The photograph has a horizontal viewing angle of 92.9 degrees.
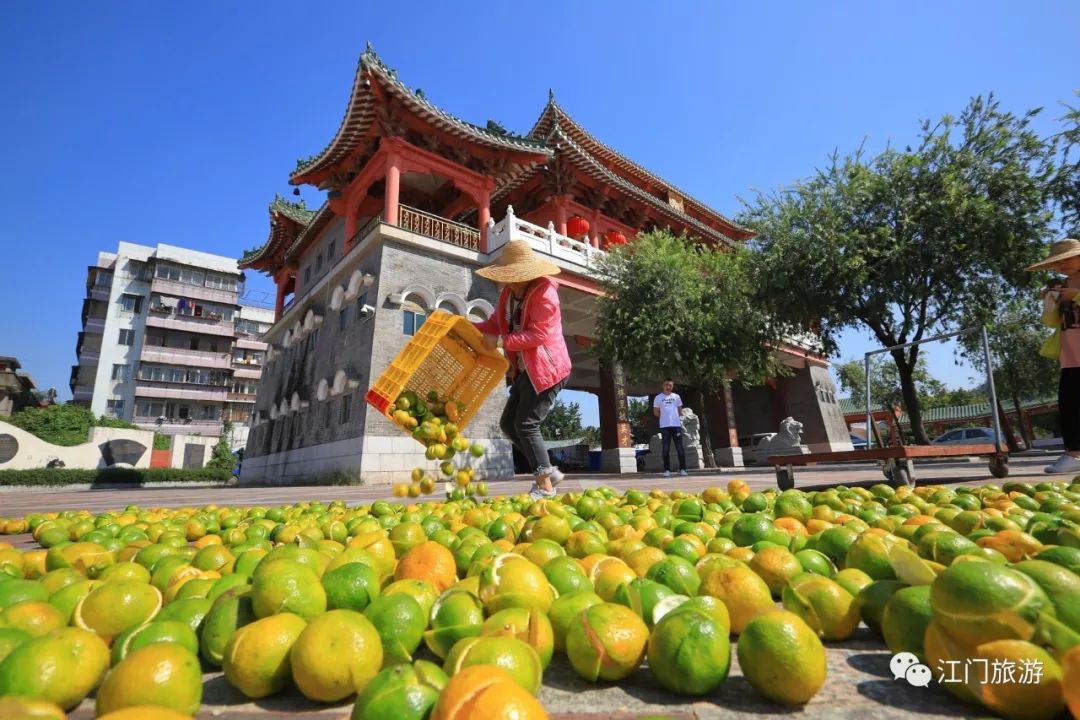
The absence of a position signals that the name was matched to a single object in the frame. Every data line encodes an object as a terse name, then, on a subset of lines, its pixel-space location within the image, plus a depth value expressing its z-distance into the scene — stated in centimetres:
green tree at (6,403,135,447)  3292
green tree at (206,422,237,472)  4012
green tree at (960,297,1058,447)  2305
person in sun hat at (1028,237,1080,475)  513
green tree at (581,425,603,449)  6756
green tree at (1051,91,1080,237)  1243
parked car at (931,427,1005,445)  2986
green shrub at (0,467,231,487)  2178
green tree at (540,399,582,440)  6147
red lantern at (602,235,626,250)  1977
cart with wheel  476
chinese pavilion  1367
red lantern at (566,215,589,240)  1875
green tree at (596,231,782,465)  1457
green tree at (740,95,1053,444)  1270
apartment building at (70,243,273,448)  4638
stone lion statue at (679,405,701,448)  1803
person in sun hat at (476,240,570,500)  452
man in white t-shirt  1225
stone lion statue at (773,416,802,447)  2081
